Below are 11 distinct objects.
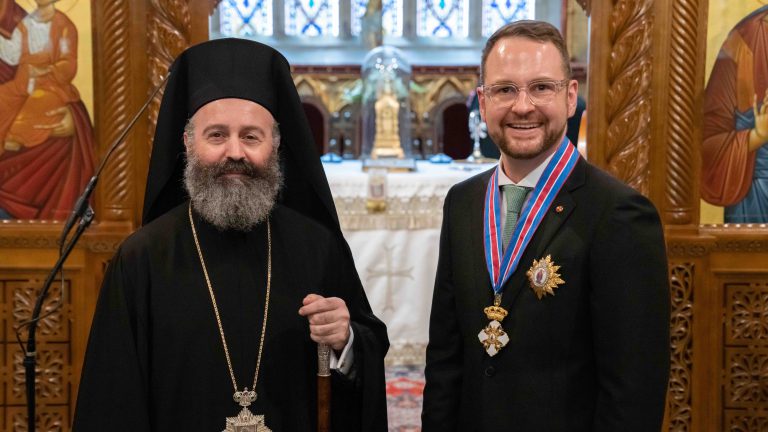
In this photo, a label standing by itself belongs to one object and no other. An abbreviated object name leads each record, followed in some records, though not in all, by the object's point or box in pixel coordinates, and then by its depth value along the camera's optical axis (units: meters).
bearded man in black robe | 2.45
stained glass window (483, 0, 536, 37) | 11.38
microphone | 2.83
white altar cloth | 6.22
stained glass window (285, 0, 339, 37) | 11.45
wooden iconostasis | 4.01
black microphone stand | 2.88
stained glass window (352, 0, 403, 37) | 11.39
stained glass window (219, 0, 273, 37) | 11.19
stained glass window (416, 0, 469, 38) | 11.49
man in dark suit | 2.23
